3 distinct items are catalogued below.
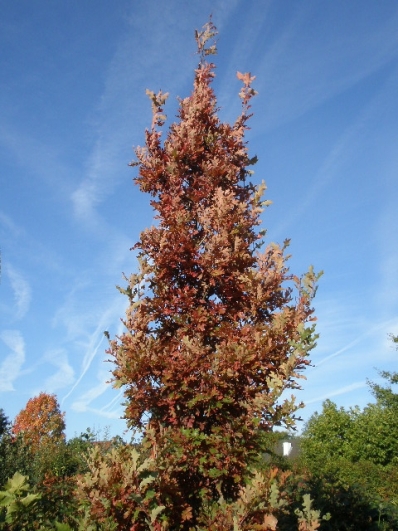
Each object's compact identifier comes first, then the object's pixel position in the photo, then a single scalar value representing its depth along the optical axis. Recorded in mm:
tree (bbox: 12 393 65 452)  52250
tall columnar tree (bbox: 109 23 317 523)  5145
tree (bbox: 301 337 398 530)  10141
